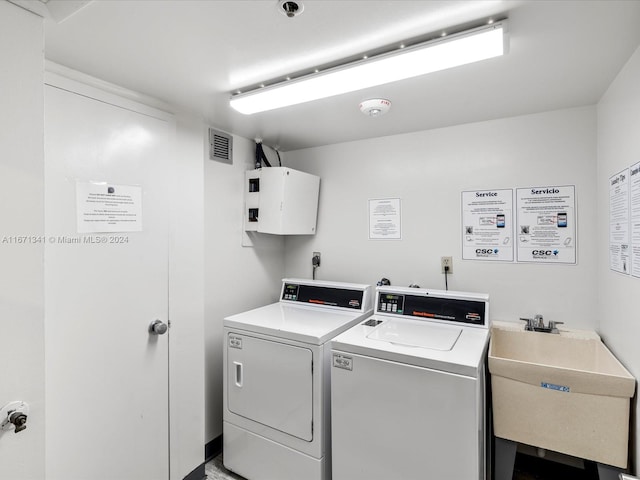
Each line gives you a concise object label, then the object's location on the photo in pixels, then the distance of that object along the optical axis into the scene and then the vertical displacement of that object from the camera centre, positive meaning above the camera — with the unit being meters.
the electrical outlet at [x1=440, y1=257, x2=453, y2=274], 2.32 -0.17
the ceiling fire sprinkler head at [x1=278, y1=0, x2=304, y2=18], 1.08 +0.77
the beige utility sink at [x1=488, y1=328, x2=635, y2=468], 1.40 -0.75
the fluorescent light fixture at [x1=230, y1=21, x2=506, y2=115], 1.20 +0.73
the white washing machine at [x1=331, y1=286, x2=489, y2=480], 1.43 -0.76
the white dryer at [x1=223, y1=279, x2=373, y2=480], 1.80 -0.87
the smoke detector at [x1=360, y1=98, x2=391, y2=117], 1.82 +0.74
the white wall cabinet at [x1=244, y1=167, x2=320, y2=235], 2.47 +0.30
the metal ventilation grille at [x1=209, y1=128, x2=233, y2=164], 2.31 +0.67
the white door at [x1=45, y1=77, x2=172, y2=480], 1.50 -0.28
